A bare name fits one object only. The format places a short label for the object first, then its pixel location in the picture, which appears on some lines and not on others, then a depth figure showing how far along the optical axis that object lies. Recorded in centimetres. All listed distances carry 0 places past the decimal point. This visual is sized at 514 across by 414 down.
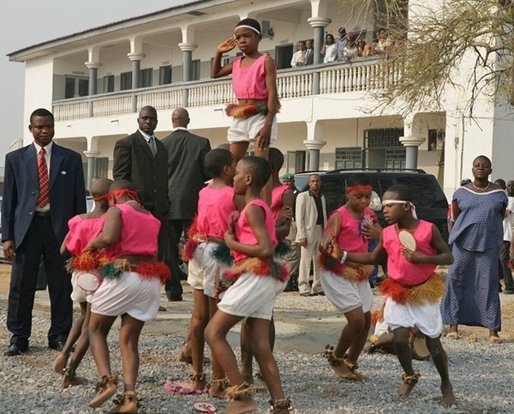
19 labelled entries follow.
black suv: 1617
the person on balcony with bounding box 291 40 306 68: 2598
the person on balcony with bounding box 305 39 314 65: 2592
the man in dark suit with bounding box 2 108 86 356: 807
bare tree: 1573
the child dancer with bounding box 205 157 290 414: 573
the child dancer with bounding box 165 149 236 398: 643
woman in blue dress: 995
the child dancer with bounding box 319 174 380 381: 719
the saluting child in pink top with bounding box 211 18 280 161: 697
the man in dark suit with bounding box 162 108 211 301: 1041
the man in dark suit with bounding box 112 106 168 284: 929
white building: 2188
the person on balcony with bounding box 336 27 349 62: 2406
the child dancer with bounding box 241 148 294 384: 664
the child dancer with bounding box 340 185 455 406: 662
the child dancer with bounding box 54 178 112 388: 673
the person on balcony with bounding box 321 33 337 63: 2456
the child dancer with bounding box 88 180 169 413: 606
